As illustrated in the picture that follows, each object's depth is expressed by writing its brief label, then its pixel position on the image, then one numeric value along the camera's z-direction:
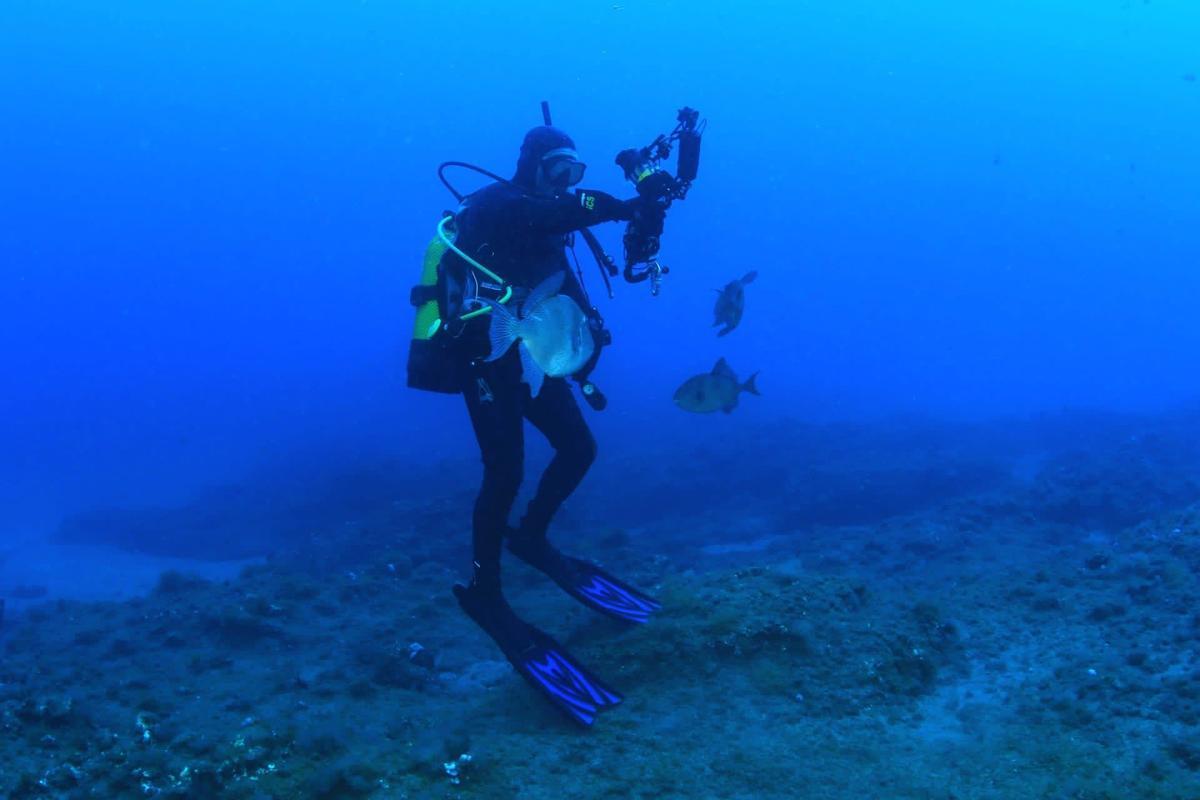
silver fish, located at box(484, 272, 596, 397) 3.76
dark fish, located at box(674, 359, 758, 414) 6.29
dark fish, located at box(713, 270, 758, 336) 6.80
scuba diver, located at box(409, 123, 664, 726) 3.85
